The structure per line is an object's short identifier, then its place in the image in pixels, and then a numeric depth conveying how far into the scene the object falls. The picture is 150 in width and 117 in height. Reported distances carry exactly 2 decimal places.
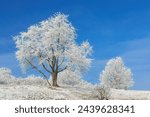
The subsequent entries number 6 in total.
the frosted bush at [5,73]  84.90
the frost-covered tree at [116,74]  83.75
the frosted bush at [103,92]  50.09
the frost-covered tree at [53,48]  58.28
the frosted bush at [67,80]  87.43
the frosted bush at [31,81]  65.11
